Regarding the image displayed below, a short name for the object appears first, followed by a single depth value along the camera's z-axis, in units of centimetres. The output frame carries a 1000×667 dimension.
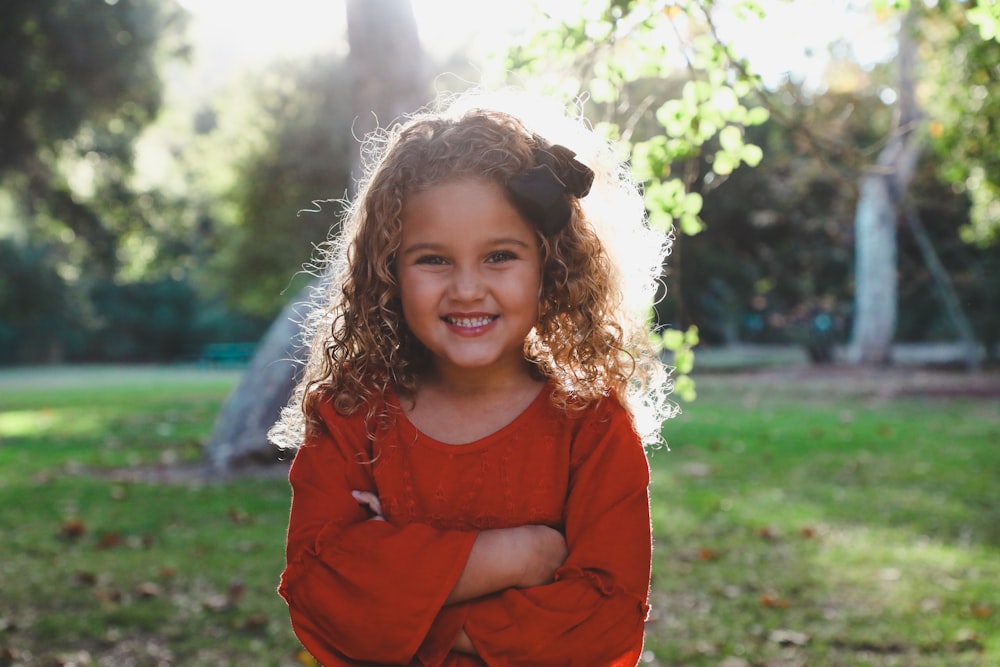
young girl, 189
